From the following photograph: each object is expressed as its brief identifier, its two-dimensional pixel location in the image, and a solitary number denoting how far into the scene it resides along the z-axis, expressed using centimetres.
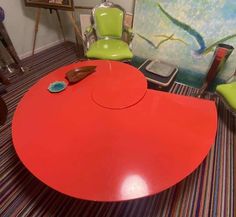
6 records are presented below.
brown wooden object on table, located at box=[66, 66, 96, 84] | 155
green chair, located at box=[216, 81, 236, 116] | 160
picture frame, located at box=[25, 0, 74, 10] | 242
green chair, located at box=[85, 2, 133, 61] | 221
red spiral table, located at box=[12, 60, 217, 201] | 93
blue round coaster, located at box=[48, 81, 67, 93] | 147
